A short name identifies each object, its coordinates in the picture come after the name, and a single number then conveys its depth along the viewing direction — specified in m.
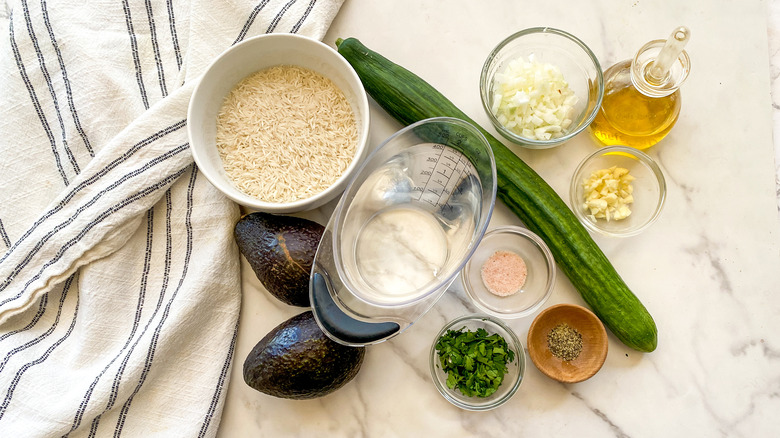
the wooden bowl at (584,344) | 0.74
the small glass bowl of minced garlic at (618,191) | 0.75
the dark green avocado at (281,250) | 0.71
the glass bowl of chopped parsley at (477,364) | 0.73
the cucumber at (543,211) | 0.74
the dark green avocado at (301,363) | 0.70
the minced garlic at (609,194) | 0.75
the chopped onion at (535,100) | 0.73
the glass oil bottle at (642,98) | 0.71
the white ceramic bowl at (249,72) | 0.71
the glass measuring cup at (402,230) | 0.68
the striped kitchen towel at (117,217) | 0.73
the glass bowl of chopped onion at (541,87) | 0.73
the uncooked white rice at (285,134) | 0.74
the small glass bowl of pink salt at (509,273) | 0.75
